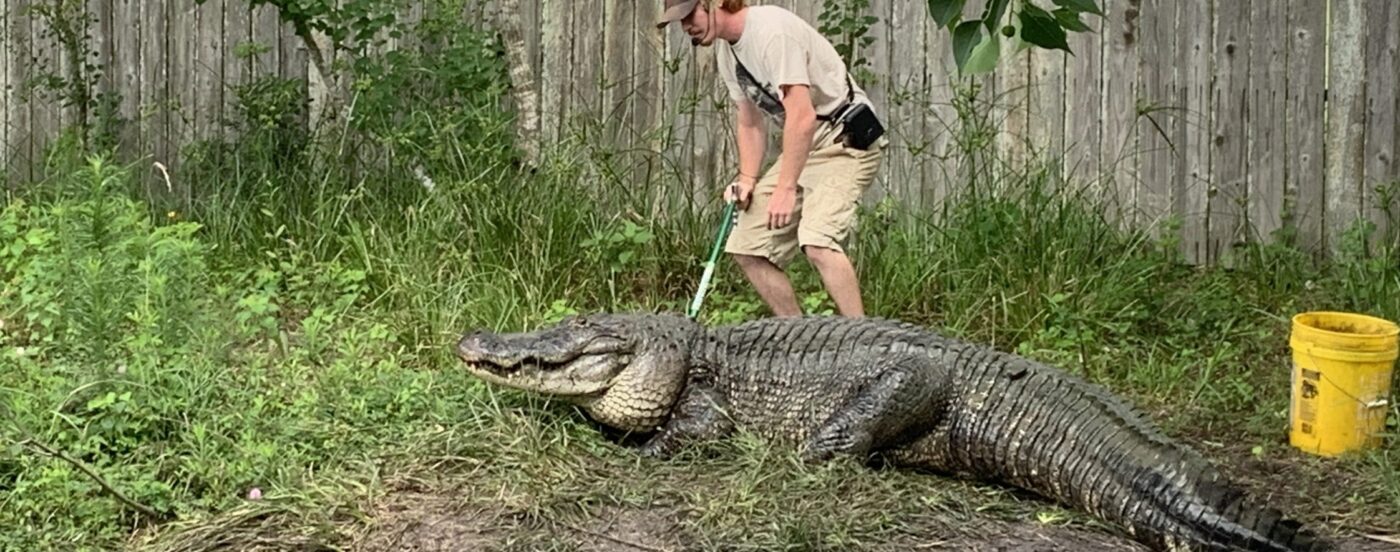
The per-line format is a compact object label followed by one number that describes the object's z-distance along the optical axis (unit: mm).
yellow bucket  5457
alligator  4617
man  6156
